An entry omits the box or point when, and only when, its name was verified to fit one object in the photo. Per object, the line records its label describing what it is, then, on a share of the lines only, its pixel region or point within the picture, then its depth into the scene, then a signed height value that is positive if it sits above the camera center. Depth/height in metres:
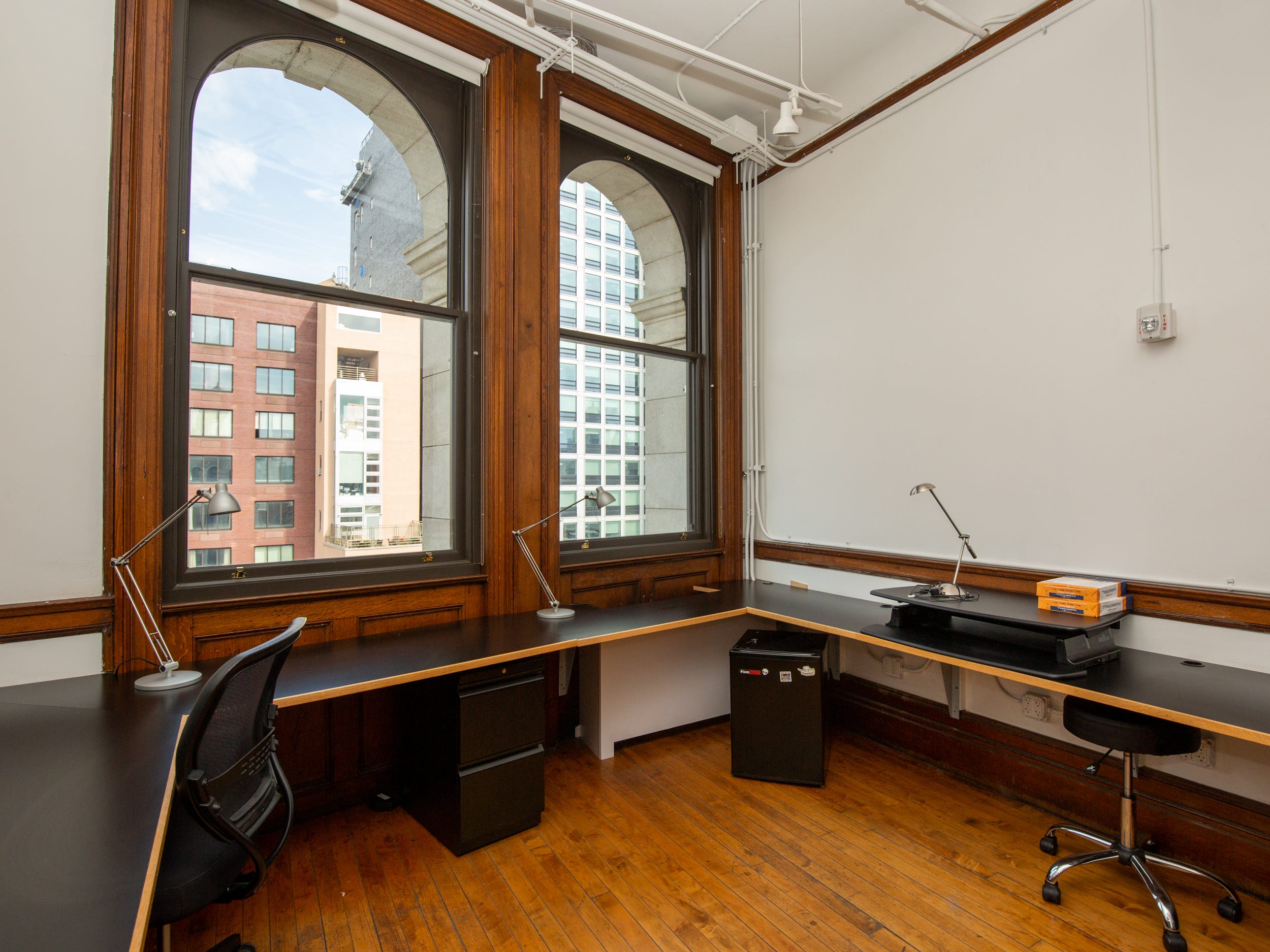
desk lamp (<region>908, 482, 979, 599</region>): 2.57 -0.41
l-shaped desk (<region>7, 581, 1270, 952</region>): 0.93 -0.60
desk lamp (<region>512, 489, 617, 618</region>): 2.90 -0.34
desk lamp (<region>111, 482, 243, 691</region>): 1.95 -0.38
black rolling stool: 1.90 -0.79
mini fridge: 2.83 -1.01
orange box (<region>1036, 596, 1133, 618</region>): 2.21 -0.42
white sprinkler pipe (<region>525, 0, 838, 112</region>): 2.51 +1.86
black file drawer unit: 2.32 -1.00
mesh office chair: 1.33 -0.69
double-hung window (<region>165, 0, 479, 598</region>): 2.40 +0.79
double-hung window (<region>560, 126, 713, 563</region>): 3.56 +0.85
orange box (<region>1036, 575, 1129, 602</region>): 2.23 -0.36
